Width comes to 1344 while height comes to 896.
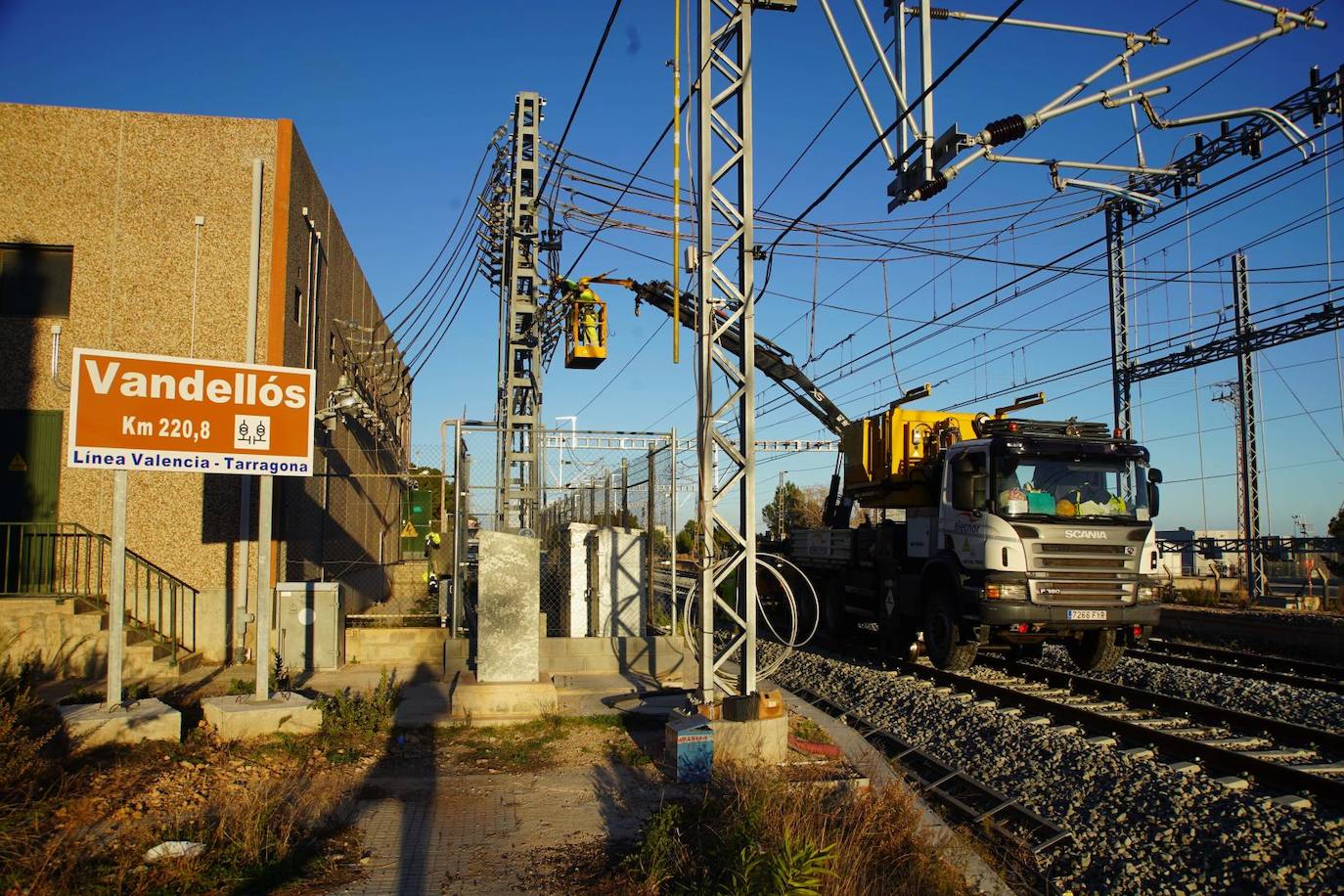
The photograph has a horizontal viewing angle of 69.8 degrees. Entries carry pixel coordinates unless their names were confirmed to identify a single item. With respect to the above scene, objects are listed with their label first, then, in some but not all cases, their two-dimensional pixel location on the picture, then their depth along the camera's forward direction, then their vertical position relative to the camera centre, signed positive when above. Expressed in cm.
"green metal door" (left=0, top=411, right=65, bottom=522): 1247 +85
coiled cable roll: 908 -103
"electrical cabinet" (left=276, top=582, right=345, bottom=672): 1205 -115
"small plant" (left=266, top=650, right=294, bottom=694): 1058 -164
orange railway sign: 841 +107
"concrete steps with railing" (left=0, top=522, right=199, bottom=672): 1207 -57
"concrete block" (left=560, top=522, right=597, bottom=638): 1356 -70
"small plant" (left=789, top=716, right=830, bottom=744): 921 -192
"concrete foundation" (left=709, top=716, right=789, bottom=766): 806 -175
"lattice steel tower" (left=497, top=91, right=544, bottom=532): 2053 +545
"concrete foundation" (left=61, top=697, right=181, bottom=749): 781 -158
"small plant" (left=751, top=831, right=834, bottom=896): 474 -168
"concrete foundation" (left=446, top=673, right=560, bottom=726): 945 -167
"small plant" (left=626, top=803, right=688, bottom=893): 542 -188
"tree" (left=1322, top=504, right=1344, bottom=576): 4581 +33
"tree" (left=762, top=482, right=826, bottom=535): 4616 +143
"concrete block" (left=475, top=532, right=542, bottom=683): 951 -75
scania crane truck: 1166 -20
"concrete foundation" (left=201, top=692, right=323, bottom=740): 849 -165
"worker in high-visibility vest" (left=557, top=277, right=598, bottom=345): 1948 +460
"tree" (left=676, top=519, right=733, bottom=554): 4196 -28
